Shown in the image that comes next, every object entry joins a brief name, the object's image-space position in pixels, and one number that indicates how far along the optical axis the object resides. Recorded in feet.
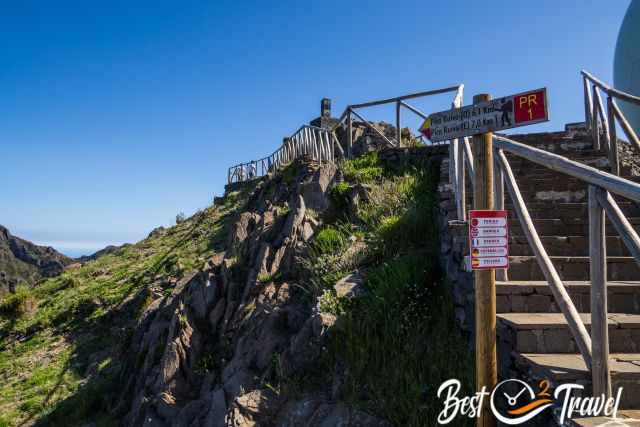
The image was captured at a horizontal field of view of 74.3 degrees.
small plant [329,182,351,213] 26.33
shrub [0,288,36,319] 49.62
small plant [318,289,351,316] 16.30
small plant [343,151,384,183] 27.99
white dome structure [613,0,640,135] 50.33
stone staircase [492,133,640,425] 9.12
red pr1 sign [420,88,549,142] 9.61
